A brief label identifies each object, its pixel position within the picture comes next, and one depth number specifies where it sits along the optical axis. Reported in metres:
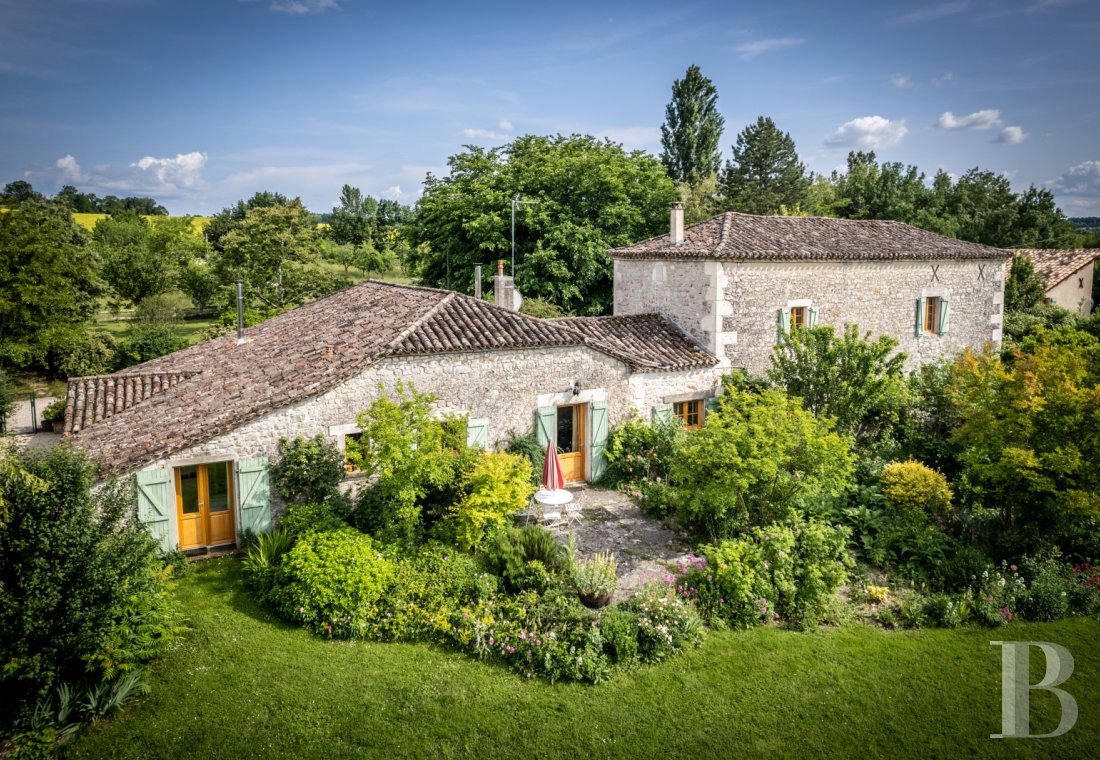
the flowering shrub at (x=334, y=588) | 10.07
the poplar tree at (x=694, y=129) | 45.24
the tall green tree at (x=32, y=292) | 28.78
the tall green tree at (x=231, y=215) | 65.59
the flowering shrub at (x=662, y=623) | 9.77
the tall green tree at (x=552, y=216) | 27.88
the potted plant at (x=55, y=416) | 24.27
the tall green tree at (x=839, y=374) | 15.76
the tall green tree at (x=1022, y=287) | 29.72
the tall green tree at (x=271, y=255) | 38.50
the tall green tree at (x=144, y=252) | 42.59
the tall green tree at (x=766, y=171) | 44.03
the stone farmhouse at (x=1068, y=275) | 31.77
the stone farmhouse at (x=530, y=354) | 12.57
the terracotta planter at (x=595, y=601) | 10.54
